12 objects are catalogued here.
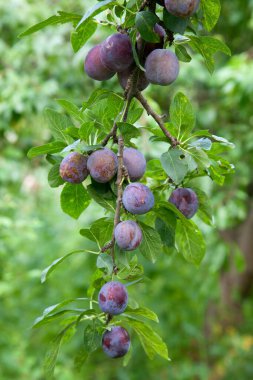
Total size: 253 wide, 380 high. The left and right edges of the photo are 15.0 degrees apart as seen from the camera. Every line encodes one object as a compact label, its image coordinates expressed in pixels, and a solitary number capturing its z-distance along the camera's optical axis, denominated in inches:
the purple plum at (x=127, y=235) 41.4
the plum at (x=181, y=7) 41.5
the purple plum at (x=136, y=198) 42.0
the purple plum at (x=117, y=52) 43.2
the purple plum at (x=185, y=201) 45.7
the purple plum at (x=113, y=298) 42.1
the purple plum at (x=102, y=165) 42.7
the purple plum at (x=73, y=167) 43.8
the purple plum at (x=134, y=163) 43.8
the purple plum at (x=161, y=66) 42.8
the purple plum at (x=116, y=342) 43.6
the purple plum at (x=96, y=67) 45.0
